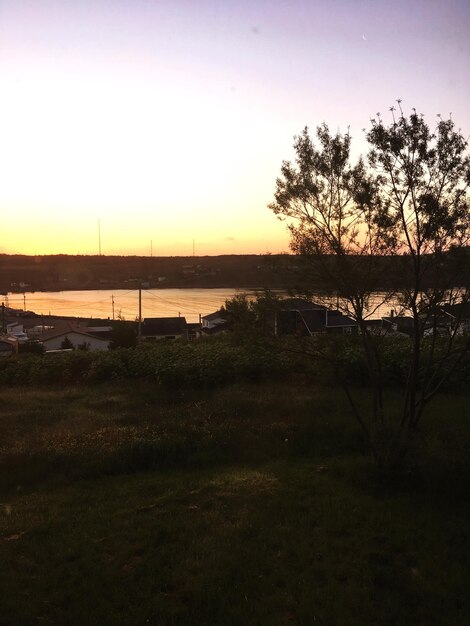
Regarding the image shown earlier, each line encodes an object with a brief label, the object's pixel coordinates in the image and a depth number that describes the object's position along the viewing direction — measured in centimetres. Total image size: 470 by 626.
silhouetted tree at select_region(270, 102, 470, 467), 574
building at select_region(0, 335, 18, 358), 2822
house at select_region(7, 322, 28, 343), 3931
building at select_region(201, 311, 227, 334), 3688
